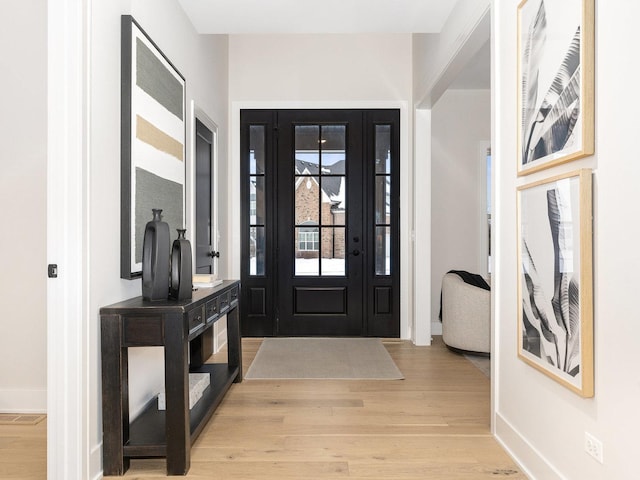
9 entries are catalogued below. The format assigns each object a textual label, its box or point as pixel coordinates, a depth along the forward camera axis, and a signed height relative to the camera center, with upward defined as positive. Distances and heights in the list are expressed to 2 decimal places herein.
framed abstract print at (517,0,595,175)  1.71 +0.60
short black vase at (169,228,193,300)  2.49 -0.18
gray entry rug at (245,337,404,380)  3.86 -1.07
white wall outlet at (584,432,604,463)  1.69 -0.73
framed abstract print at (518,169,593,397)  1.73 -0.16
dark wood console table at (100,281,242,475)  2.20 -0.64
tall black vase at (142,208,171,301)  2.40 -0.13
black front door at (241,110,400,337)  5.24 +0.14
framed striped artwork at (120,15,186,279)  2.44 +0.53
